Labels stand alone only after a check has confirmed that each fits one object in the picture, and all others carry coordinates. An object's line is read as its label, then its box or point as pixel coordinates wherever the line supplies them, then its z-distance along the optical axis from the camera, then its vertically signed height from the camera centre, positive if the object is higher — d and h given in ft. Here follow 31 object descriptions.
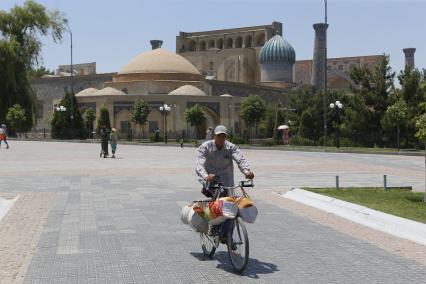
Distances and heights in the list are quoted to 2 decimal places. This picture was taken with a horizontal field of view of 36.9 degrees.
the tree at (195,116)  183.83 +4.48
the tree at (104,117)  190.08 +4.45
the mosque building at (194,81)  198.39 +18.65
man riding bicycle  22.21 -0.97
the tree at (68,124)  186.29 +2.32
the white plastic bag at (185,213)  22.53 -2.91
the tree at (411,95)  119.85 +6.87
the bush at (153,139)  169.17 -1.98
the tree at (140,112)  185.68 +5.71
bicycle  19.81 -3.44
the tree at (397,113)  114.73 +3.17
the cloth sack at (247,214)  20.16 -2.62
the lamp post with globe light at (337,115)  124.36 +3.60
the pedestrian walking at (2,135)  116.59 -0.53
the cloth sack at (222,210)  20.15 -2.52
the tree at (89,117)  196.44 +4.56
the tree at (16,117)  171.53 +4.10
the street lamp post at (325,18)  129.18 +11.79
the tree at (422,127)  38.08 +0.21
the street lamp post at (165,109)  165.29 +6.09
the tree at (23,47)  172.65 +23.86
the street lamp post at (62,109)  186.42 +6.68
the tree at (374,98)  129.29 +6.62
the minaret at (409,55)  340.80 +40.81
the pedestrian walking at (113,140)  87.45 -1.14
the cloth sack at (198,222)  21.81 -3.10
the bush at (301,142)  144.36 -2.50
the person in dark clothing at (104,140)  87.30 -1.14
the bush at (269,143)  144.92 -2.72
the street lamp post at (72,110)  184.28 +6.31
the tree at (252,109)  180.45 +6.26
